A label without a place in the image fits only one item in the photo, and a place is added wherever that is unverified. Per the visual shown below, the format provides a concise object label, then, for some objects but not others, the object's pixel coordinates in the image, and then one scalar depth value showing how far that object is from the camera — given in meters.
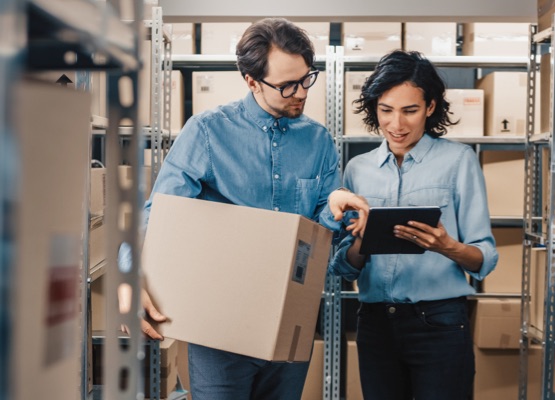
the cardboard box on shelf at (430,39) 3.58
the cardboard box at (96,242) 2.64
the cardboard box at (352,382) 3.52
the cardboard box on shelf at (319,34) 3.57
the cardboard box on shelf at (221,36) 3.55
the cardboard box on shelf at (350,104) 3.50
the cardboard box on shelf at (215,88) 3.52
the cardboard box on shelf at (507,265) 3.59
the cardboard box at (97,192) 2.56
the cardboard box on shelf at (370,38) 3.57
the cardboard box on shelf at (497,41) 3.59
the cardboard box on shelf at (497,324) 3.49
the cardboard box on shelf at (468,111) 3.55
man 1.56
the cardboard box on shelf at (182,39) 3.61
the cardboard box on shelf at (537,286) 2.88
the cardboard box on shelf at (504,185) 3.58
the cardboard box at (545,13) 2.73
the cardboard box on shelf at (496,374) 3.53
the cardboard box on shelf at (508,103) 3.53
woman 1.73
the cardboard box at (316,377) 3.54
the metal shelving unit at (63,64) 0.37
